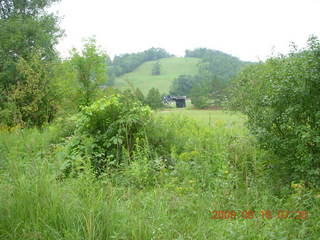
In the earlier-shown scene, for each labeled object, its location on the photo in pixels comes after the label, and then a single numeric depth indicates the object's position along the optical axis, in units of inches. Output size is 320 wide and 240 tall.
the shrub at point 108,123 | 223.0
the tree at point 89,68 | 590.2
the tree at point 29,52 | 445.1
